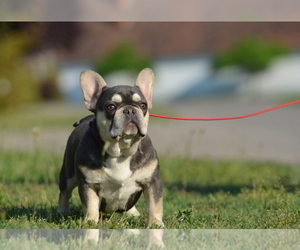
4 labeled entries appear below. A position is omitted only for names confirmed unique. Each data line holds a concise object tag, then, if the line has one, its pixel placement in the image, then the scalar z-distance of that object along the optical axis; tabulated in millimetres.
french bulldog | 4016
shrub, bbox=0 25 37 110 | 15695
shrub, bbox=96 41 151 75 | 17047
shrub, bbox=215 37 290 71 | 17141
